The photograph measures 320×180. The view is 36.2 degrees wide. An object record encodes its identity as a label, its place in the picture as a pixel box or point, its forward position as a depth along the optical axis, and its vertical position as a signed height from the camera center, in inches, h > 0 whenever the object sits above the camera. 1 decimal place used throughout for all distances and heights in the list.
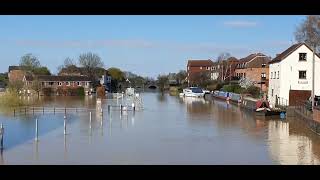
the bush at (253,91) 2309.3 -35.2
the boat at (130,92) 2669.5 -49.3
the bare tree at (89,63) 4097.0 +169.3
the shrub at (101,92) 3306.1 -61.9
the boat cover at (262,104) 1482.5 -62.0
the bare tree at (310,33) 1743.7 +187.3
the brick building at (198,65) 5567.9 +215.7
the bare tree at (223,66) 3754.9 +136.4
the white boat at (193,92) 3185.5 -57.7
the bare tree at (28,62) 3383.4 +143.8
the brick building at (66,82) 3597.4 +7.0
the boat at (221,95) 2562.5 -63.9
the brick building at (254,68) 3049.5 +105.7
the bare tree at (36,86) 2961.1 -19.9
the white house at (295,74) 1637.6 +34.1
